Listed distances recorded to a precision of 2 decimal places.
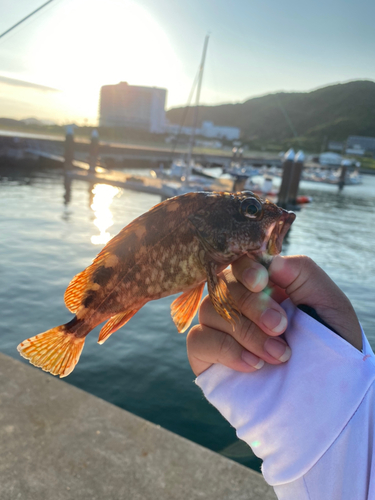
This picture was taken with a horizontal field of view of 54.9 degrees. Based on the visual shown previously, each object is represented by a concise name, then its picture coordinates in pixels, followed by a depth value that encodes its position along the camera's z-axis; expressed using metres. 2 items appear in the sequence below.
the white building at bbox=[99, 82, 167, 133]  66.19
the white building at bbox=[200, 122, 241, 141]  168.25
